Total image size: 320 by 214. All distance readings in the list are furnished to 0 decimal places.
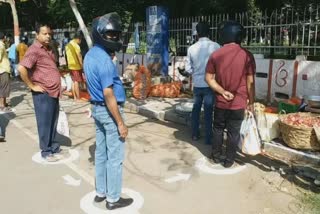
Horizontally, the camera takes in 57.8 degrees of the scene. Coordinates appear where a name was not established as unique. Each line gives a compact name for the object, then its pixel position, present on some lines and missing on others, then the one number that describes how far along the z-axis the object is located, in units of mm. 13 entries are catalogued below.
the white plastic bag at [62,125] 4206
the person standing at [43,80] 3753
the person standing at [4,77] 6184
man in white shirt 4262
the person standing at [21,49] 9252
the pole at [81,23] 8227
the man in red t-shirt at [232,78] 3467
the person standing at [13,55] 10792
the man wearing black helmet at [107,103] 2569
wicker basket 3740
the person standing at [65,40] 12702
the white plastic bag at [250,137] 3467
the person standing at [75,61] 7121
